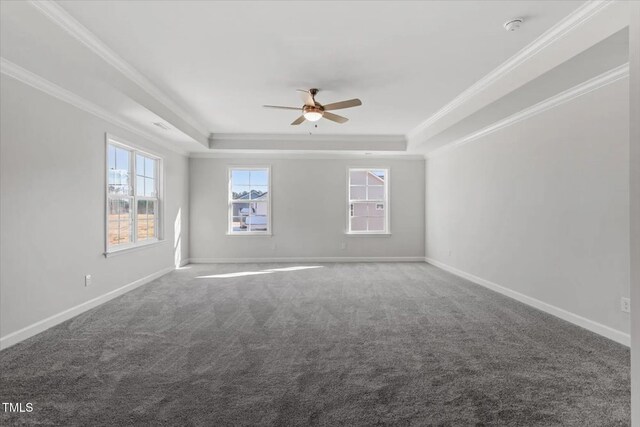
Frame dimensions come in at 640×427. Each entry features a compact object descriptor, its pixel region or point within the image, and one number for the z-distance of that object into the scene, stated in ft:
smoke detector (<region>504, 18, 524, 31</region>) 8.75
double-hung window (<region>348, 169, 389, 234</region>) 26.13
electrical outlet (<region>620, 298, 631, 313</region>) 9.82
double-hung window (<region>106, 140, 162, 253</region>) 15.74
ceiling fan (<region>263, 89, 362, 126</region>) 12.82
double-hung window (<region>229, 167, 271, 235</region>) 25.48
